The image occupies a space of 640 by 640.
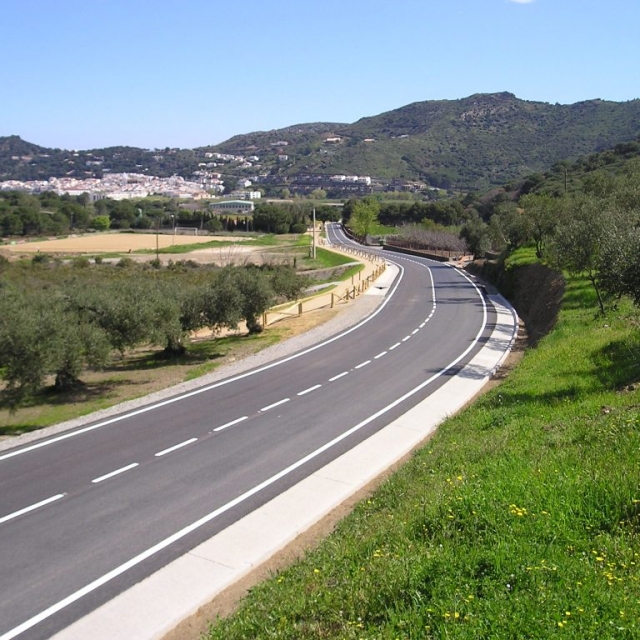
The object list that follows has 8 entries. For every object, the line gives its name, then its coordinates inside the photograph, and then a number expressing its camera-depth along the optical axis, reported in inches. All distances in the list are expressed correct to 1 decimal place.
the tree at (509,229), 1915.6
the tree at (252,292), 1218.0
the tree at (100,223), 5883.9
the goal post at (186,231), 5393.7
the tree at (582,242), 1016.2
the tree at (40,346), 790.5
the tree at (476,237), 2513.5
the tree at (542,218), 1683.1
